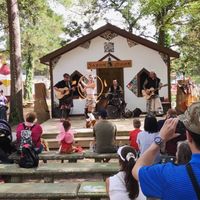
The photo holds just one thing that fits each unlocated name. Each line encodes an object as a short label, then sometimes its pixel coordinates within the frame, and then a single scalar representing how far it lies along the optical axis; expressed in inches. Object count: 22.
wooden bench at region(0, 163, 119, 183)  188.5
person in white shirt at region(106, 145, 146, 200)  112.4
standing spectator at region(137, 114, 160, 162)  182.2
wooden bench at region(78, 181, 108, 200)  154.0
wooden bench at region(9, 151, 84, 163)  222.2
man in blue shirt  56.8
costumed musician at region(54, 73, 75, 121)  394.6
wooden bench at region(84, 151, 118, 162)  223.7
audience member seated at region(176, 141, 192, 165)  118.2
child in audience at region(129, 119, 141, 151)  229.3
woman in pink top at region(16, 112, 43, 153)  218.2
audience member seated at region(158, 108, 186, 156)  189.1
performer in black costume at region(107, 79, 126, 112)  408.1
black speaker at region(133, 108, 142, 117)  428.7
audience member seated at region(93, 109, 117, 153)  229.7
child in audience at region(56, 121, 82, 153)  231.4
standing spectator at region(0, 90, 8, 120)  374.0
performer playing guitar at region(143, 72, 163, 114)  401.3
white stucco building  441.9
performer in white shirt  353.5
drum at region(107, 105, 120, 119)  409.2
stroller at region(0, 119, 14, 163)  217.9
